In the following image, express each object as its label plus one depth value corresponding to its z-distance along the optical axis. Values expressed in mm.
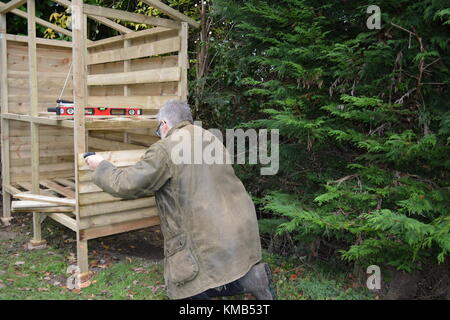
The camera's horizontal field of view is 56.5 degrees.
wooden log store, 3875
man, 2979
